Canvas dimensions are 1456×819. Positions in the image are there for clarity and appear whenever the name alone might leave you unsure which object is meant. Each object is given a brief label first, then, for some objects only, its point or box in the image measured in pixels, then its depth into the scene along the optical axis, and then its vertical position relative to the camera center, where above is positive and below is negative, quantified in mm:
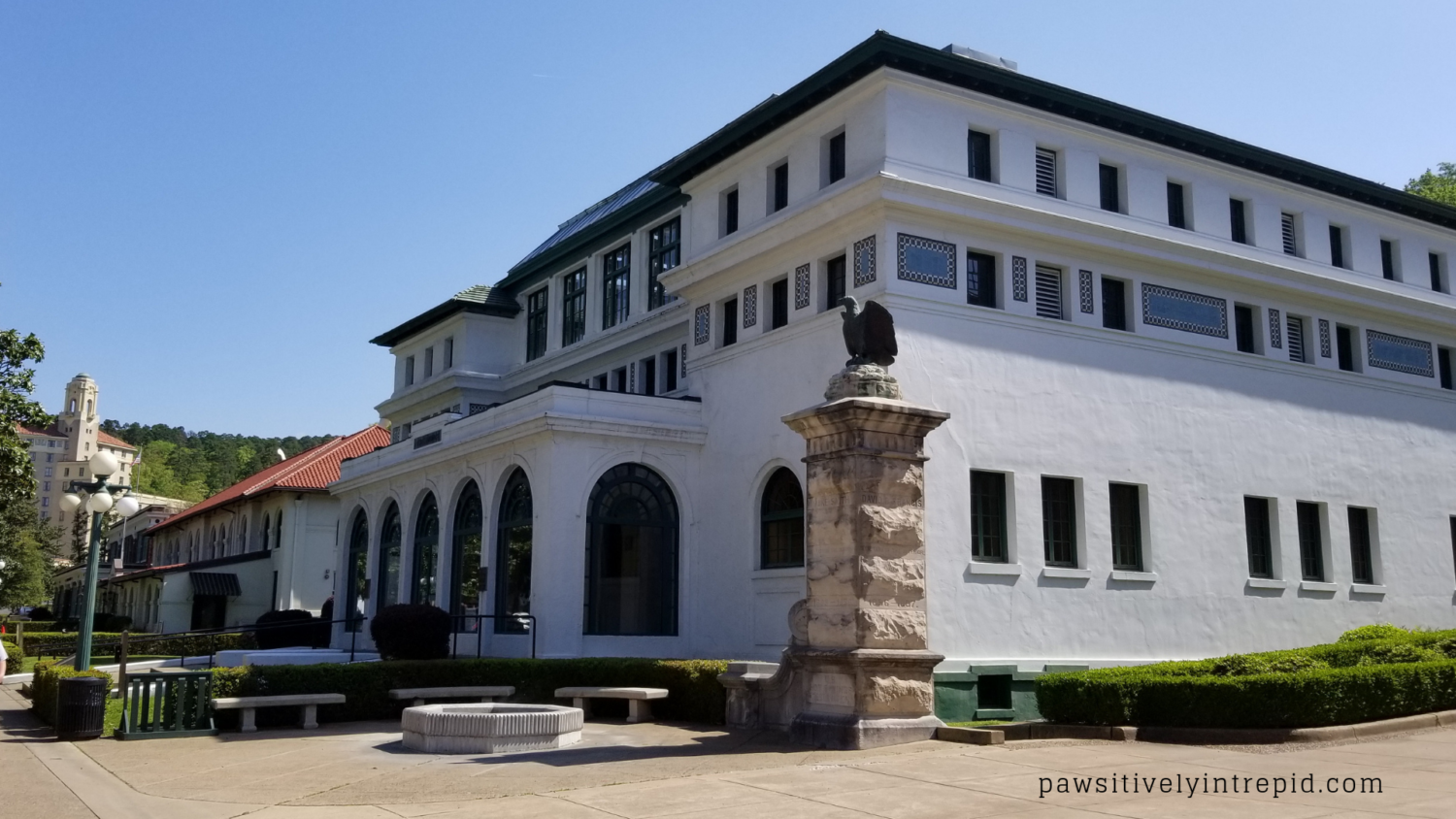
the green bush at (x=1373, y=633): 22828 -182
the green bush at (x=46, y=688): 19172 -1182
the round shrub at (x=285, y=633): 36781 -500
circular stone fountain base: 14695 -1343
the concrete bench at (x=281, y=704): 18000 -1306
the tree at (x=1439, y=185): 47112 +17748
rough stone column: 13898 +525
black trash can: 16672 -1250
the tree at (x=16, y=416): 27484 +4441
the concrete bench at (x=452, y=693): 20016 -1250
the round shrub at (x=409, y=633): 22094 -288
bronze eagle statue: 15266 +3468
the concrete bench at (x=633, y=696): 19000 -1213
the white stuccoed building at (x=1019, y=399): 21875 +4375
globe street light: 19688 +1856
